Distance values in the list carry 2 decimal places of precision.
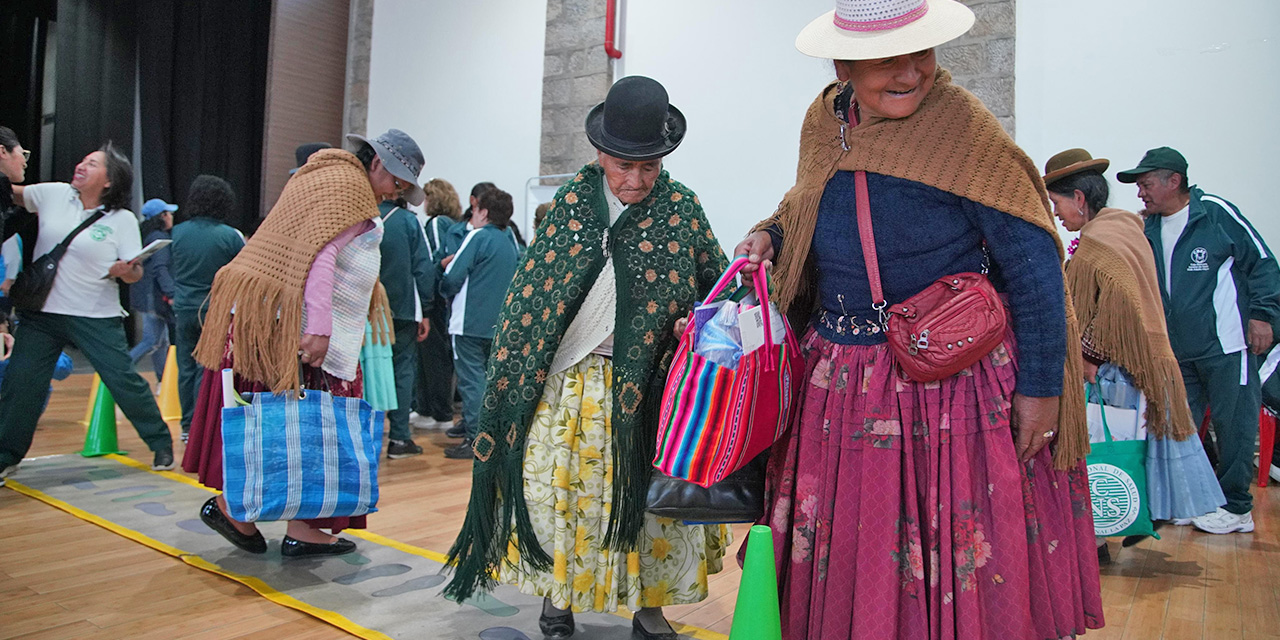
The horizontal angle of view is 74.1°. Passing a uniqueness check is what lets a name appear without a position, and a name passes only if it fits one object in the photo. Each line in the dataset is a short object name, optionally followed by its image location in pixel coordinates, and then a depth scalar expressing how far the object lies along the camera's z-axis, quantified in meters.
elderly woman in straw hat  1.53
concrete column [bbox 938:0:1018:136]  5.72
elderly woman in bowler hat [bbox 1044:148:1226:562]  3.01
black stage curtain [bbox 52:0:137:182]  8.59
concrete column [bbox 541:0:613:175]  7.54
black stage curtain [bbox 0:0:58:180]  8.74
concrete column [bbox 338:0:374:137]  9.32
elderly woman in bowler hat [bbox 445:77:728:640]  2.21
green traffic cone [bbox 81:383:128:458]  4.70
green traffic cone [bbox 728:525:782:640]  1.66
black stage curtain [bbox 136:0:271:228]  9.06
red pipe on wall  7.41
